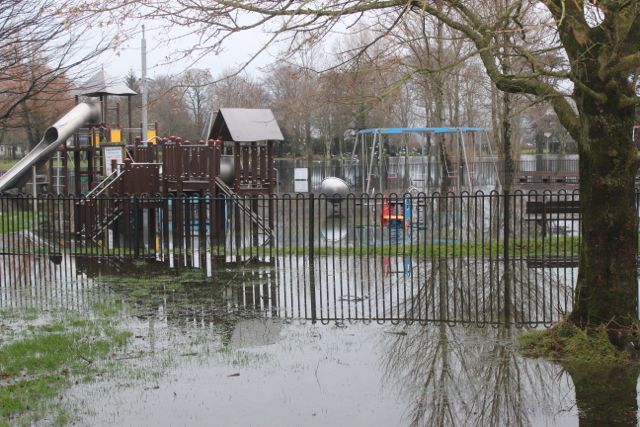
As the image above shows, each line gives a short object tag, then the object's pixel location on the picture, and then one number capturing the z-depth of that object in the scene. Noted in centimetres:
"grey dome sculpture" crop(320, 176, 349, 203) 3091
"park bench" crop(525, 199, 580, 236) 1647
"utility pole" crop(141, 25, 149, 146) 2972
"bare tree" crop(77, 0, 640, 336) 761
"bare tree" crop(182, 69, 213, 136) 6840
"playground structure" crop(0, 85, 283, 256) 1958
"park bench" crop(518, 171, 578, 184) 3541
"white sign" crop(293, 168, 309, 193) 4028
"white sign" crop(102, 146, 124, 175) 2679
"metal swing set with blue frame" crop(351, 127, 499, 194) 2683
